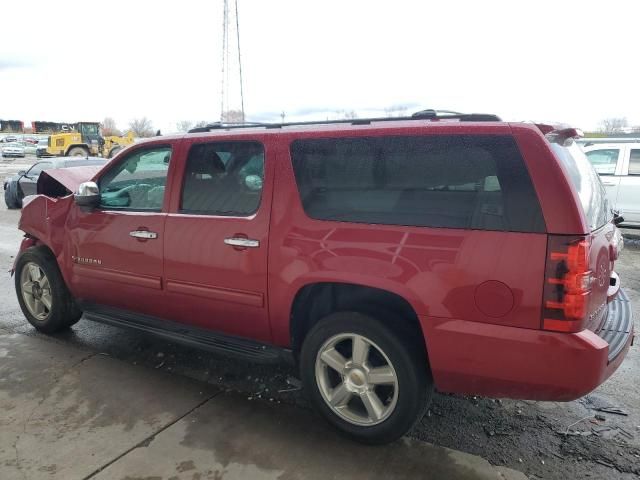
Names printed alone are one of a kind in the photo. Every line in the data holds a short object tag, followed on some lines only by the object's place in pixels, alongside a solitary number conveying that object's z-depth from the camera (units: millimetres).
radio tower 49166
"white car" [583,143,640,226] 8734
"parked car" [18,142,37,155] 49944
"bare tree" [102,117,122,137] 96525
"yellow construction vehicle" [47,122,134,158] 31219
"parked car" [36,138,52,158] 37491
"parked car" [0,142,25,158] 42462
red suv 2268
